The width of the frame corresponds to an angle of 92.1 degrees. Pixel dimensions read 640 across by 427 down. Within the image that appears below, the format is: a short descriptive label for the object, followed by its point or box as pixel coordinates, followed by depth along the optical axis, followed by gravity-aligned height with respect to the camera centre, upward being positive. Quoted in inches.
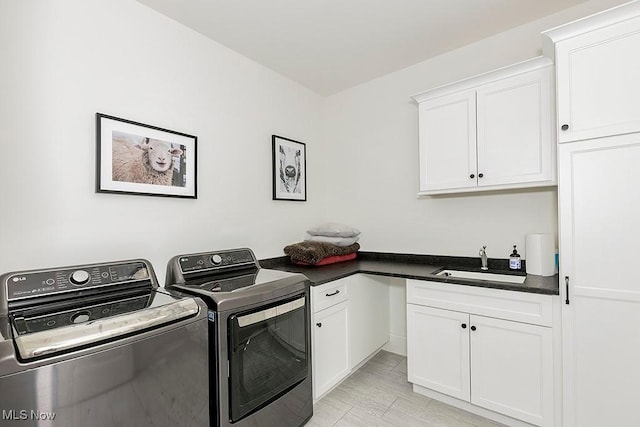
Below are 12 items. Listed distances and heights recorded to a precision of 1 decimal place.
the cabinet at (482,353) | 68.6 -34.3
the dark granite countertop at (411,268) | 71.9 -16.8
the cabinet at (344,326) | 81.2 -33.3
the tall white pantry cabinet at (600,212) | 59.1 +0.1
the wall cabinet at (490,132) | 75.7 +22.2
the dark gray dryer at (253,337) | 57.0 -24.9
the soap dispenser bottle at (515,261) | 85.3 -13.1
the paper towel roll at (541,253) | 76.9 -10.0
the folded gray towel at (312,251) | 100.6 -12.1
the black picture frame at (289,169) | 107.2 +17.0
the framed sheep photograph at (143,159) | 66.9 +13.6
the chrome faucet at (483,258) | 91.4 -13.2
